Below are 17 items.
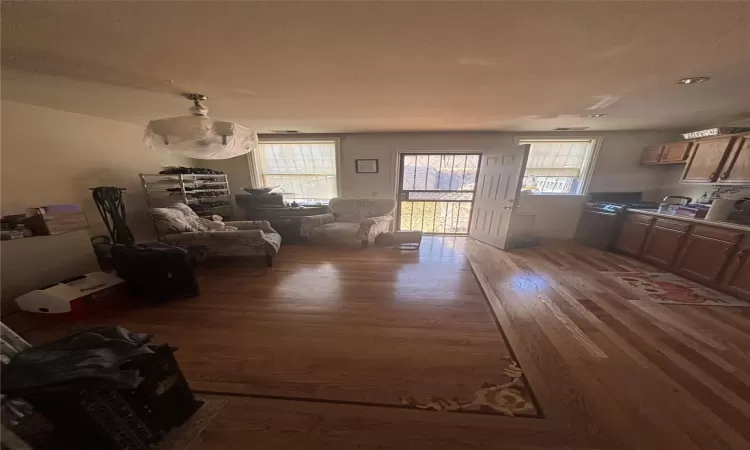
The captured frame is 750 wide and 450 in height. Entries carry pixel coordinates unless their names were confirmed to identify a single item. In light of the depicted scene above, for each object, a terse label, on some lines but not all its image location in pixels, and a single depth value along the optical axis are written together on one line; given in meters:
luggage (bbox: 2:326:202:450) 0.86
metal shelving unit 3.30
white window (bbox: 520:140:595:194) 3.99
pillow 2.71
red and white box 1.84
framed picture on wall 4.27
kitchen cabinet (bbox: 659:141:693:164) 3.11
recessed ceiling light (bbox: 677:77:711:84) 1.61
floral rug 2.27
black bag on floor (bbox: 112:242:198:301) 2.12
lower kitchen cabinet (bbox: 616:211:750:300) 2.31
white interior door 3.39
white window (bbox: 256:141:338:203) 4.37
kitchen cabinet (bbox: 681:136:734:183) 2.66
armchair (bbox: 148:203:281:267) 2.73
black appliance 3.53
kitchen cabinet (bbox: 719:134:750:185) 2.44
